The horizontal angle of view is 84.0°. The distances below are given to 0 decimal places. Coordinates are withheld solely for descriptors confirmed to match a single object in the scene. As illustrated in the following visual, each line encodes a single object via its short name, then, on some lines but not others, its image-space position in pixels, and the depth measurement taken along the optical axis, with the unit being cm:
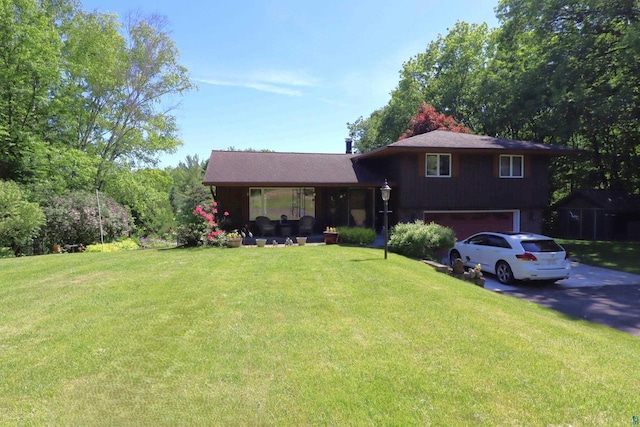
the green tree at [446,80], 3002
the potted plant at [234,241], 1253
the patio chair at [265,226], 1515
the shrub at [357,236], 1362
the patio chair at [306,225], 1555
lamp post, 1076
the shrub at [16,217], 1331
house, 1515
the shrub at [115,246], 1561
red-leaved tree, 2369
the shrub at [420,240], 1176
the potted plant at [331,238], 1366
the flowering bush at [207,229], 1261
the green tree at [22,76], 1667
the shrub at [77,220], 1559
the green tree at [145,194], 2262
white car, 989
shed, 2098
